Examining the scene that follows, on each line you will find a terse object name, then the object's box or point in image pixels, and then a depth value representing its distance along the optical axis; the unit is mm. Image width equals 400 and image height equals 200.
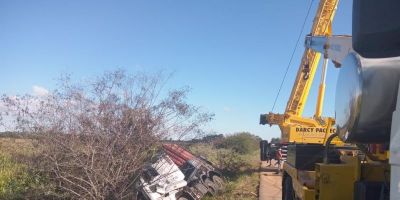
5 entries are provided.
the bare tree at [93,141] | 10281
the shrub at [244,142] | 34044
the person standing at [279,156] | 19438
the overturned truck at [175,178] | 11148
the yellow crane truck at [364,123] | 2150
